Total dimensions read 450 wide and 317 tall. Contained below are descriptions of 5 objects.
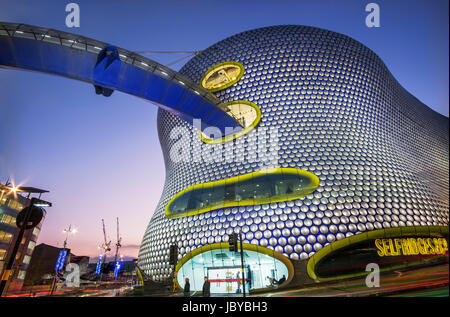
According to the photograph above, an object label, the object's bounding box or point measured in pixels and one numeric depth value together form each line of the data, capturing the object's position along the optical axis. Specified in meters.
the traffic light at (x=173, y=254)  11.30
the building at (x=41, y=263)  41.70
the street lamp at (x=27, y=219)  5.87
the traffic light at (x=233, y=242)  10.33
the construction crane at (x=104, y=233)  77.41
